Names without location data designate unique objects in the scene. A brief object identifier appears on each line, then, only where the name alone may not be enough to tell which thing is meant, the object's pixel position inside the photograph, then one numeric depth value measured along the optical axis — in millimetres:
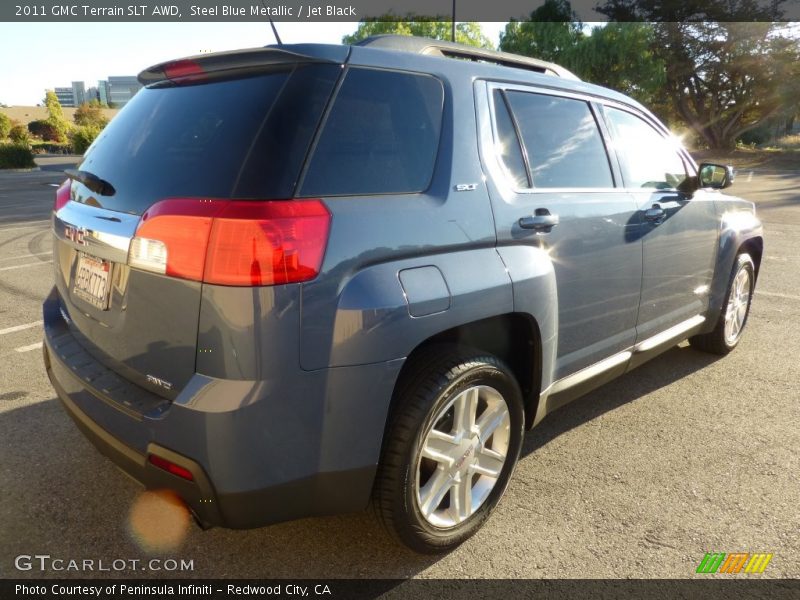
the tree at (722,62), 38031
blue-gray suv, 1769
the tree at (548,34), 43031
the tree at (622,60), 39750
